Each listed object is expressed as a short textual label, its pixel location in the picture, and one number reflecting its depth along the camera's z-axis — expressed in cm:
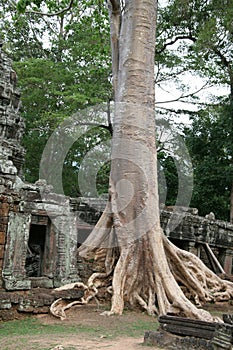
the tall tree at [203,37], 1422
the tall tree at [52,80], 1559
